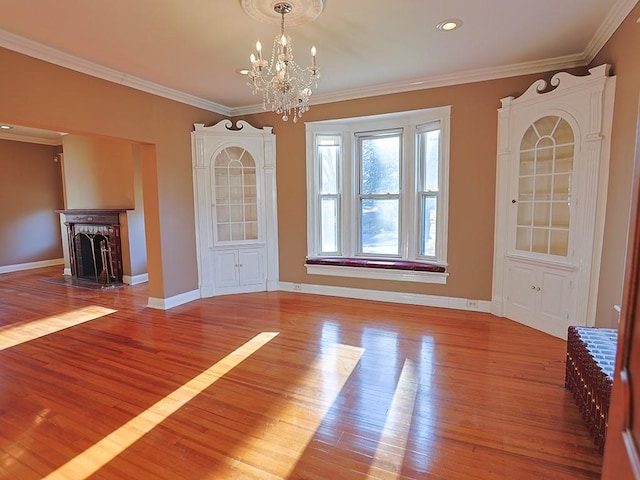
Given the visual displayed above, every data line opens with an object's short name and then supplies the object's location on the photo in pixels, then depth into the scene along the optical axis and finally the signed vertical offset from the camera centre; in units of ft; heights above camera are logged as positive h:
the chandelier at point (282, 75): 8.11 +3.31
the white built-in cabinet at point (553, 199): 10.43 +0.26
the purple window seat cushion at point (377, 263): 14.76 -2.49
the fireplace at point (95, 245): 20.15 -2.14
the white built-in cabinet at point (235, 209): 16.53 +0.01
